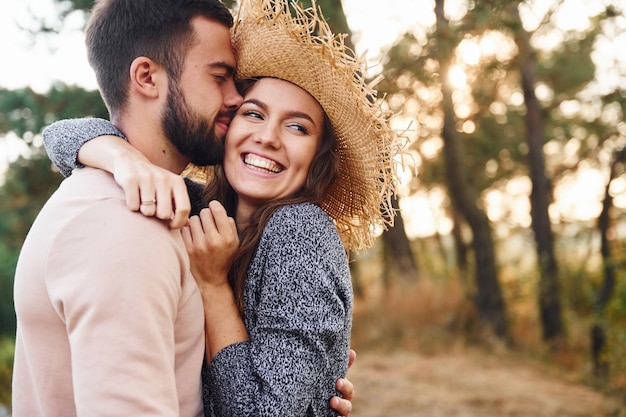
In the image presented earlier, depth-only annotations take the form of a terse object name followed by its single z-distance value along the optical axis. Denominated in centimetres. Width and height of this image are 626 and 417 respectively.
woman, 179
